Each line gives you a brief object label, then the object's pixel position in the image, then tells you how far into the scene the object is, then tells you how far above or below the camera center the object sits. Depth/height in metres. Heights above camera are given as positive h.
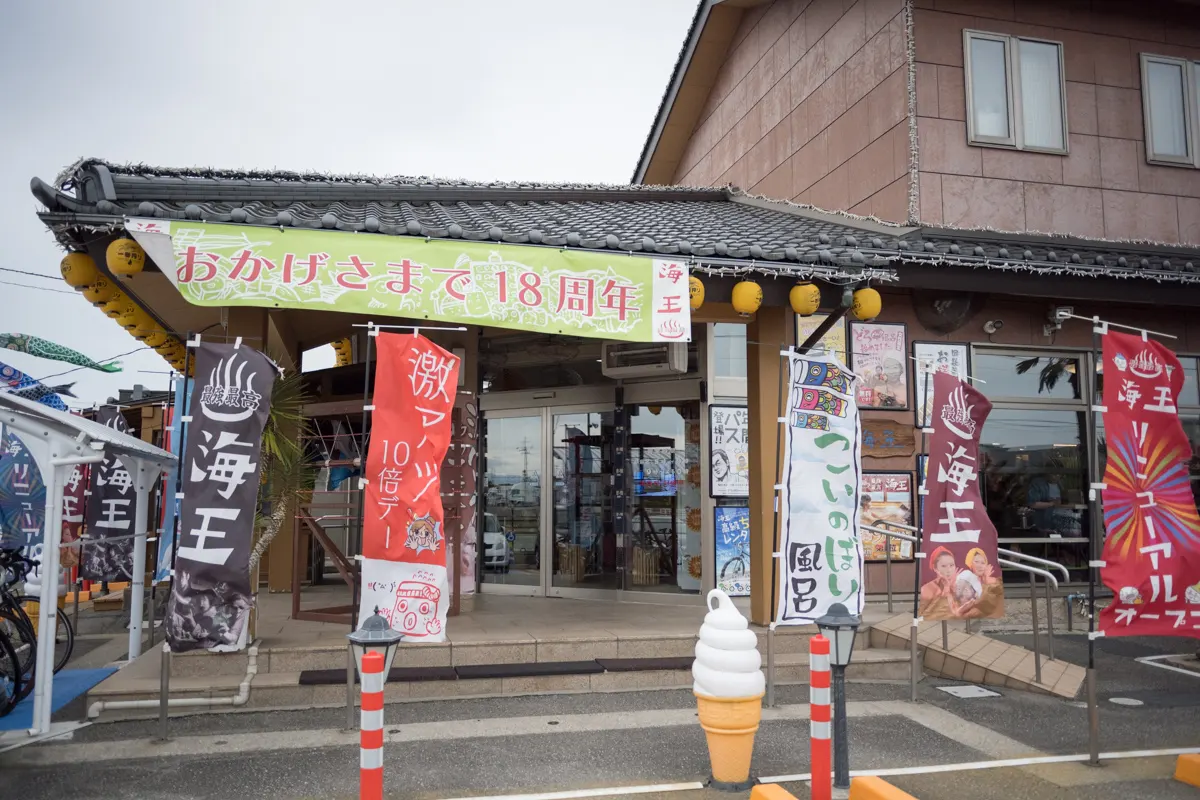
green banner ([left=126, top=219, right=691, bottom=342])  6.50 +1.72
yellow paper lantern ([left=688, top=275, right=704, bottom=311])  7.57 +1.79
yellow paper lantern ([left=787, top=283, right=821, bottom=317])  7.91 +1.82
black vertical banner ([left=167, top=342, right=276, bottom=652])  5.95 -0.01
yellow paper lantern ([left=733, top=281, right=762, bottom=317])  7.68 +1.77
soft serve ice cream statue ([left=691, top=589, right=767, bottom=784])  5.03 -1.11
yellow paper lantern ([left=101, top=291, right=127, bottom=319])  8.13 +1.79
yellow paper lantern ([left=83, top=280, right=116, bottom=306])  7.43 +1.76
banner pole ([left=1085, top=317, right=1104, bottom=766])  5.61 -0.89
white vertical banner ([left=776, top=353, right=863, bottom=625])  6.64 +0.02
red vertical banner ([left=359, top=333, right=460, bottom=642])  5.97 +0.06
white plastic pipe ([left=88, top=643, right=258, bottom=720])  6.38 -1.53
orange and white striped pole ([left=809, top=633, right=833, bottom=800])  4.54 -1.17
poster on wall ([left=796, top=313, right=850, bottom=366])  10.17 +1.93
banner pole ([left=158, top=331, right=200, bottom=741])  6.02 -1.20
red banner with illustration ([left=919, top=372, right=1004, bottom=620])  6.47 -0.26
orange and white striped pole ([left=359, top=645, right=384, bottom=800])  3.82 -1.04
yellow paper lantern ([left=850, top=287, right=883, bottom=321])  8.06 +1.81
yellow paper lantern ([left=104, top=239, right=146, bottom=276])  6.58 +1.80
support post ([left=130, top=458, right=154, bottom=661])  8.10 -0.56
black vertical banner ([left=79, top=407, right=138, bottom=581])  9.86 -0.27
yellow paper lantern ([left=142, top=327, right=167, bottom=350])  9.79 +1.78
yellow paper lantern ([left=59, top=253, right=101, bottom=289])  6.93 +1.80
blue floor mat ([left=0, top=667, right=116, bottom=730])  6.40 -1.64
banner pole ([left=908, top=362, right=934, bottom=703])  6.72 -1.17
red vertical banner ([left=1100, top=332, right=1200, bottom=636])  5.68 -0.03
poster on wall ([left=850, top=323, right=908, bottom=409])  10.24 +1.63
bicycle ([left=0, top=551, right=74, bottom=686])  7.27 -1.07
